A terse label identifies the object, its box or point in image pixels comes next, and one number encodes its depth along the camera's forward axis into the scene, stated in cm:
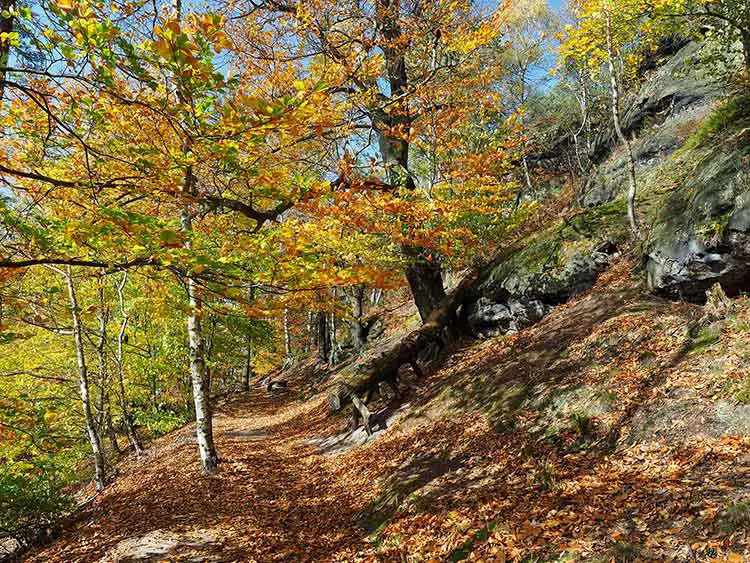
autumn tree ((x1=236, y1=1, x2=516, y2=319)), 955
